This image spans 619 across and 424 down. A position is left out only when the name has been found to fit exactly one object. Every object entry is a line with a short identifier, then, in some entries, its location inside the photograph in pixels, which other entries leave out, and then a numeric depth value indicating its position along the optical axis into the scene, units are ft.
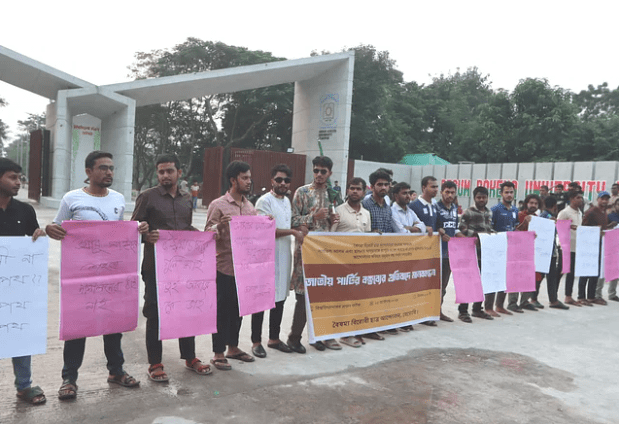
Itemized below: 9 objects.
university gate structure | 56.85
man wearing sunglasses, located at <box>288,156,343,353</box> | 15.01
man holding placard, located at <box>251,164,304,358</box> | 14.42
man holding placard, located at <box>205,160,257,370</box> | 13.29
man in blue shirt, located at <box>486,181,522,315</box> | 21.33
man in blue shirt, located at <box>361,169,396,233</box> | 16.94
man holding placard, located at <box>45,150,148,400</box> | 10.87
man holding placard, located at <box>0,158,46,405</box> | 10.21
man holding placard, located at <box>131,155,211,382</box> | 11.94
